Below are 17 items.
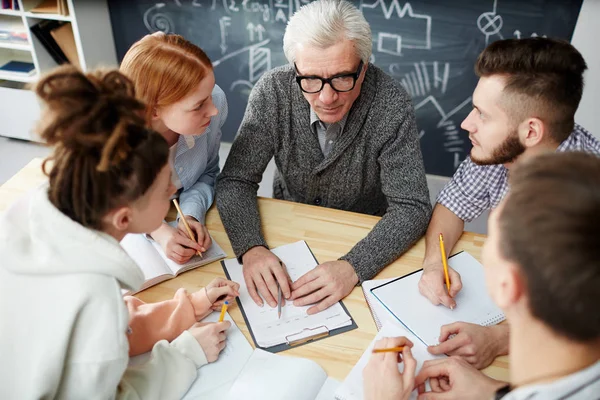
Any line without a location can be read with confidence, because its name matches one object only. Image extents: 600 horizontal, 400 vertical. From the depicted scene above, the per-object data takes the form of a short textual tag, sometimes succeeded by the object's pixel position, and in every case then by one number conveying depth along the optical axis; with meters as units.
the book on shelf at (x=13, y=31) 2.87
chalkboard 2.39
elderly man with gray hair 1.28
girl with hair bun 0.82
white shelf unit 2.76
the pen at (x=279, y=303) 1.19
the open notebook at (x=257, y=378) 1.01
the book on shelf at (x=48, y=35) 2.82
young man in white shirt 0.65
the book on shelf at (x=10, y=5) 2.76
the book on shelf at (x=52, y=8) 2.69
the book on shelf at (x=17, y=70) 2.95
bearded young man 1.26
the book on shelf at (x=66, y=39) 2.83
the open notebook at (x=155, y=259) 1.25
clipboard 1.11
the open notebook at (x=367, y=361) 1.01
